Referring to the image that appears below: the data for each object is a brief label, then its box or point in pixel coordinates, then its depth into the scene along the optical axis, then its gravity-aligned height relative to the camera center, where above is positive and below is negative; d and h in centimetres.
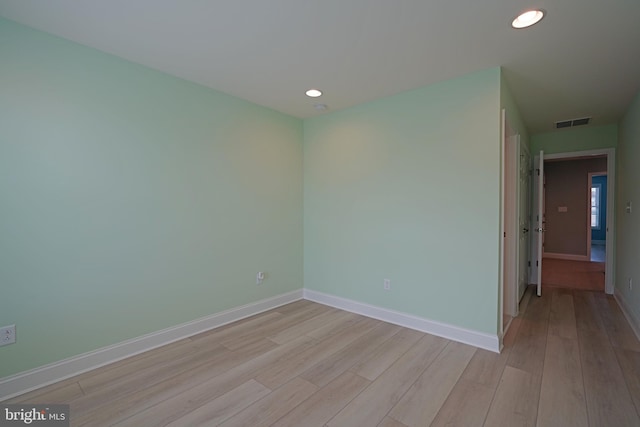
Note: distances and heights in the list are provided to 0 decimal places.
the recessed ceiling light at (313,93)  293 +123
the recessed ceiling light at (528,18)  172 +119
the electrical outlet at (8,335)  183 -81
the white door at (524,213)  357 -5
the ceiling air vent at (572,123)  389 +123
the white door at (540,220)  386 -14
